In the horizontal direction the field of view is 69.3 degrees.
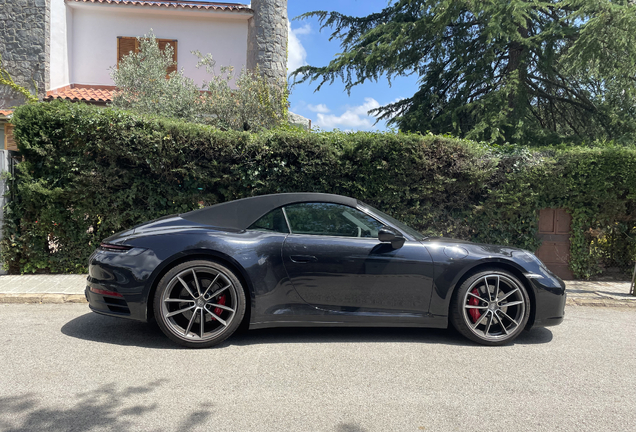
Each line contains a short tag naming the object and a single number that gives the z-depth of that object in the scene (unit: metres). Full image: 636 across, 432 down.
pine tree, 11.22
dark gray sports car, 4.04
